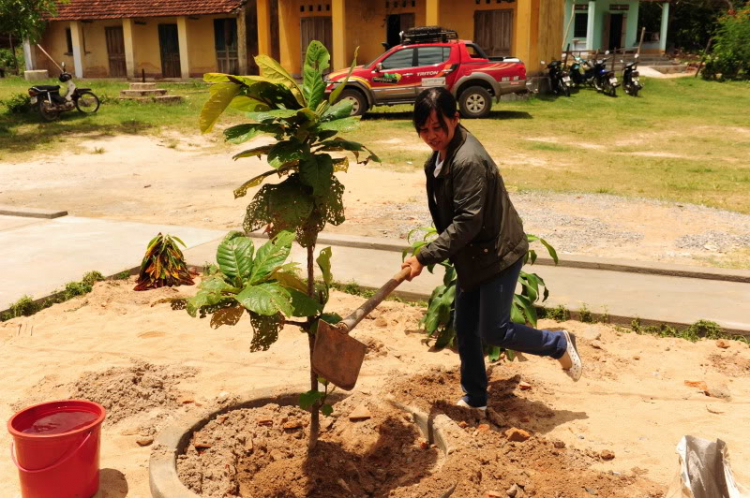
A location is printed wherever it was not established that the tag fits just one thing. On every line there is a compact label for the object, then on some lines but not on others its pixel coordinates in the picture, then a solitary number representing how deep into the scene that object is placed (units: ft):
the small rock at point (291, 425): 13.10
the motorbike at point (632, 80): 79.41
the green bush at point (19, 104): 64.23
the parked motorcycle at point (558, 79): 76.64
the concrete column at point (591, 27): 104.04
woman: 12.28
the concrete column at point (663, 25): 109.81
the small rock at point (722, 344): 16.97
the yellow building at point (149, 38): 94.68
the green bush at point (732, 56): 95.50
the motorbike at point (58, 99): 61.46
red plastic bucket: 10.75
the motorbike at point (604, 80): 78.23
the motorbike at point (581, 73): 81.93
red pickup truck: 62.59
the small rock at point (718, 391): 14.66
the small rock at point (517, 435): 13.04
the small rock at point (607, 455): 12.49
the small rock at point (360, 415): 13.39
